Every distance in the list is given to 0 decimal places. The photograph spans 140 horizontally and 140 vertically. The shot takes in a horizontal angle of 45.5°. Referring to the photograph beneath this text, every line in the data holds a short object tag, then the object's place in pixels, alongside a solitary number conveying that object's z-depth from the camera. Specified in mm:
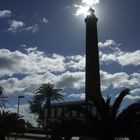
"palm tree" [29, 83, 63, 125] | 37823
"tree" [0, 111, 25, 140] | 23101
